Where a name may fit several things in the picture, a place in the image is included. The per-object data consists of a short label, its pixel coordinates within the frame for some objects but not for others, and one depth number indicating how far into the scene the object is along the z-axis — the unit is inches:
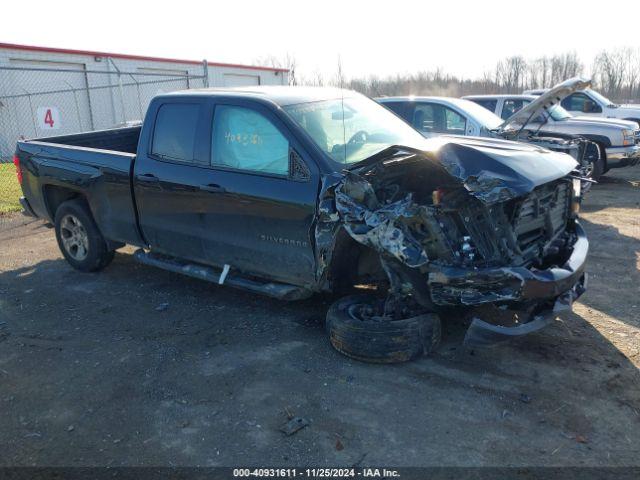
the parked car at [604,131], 442.9
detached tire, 155.2
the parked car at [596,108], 540.4
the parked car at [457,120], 337.4
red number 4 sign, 697.0
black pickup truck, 144.4
